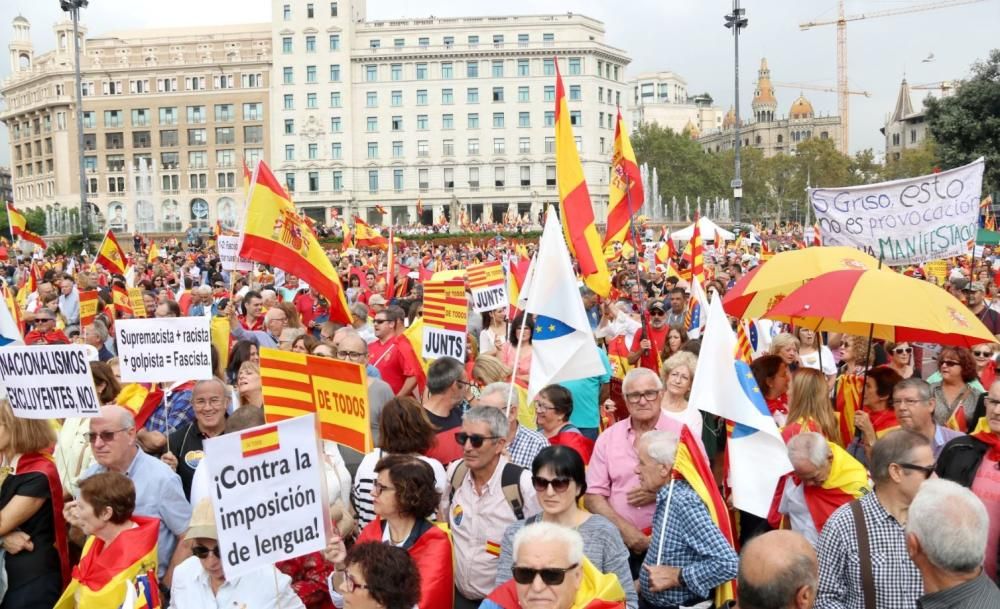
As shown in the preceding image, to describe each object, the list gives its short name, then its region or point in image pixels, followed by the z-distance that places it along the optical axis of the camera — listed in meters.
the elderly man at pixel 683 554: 4.19
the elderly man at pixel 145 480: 4.91
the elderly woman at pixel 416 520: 4.20
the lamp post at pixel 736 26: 33.34
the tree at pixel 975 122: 36.69
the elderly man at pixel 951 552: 3.17
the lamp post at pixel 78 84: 31.58
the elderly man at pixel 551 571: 3.47
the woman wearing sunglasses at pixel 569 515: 4.10
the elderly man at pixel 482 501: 4.52
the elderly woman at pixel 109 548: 4.28
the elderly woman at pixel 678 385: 6.10
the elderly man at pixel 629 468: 4.92
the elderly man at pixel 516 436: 5.32
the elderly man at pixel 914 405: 5.52
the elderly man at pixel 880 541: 3.83
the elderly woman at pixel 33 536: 4.70
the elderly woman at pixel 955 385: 6.52
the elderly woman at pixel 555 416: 5.81
